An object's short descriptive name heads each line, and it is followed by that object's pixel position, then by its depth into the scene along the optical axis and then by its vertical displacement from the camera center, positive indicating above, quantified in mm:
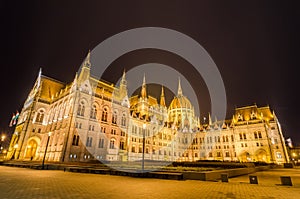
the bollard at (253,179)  11768 -1215
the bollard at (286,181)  11234 -1201
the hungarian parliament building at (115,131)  43341 +9227
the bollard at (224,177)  12498 -1193
